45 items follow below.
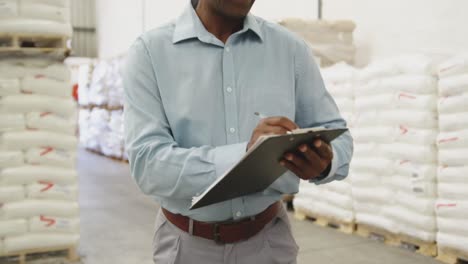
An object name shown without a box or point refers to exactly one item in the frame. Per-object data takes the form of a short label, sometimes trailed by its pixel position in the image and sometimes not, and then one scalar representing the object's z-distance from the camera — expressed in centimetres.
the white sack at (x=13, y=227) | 442
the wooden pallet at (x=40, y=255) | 455
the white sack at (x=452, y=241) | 420
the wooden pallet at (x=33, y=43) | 440
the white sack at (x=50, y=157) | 454
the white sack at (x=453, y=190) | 423
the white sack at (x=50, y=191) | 454
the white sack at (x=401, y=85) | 455
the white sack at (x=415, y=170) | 459
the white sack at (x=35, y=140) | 444
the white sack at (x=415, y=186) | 458
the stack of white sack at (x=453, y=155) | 422
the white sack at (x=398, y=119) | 457
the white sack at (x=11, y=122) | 443
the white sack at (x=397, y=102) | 456
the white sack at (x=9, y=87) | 444
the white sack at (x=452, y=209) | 420
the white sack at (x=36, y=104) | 446
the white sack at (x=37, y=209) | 444
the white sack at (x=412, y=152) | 459
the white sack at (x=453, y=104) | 421
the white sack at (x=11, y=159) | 443
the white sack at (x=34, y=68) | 449
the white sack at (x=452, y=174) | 424
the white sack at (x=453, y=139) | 424
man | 158
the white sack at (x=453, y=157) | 424
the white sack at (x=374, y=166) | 495
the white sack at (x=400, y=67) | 459
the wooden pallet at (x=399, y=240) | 466
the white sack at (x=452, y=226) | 422
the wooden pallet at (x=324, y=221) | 551
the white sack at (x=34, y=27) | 439
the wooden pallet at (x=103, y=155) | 1205
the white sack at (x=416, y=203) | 456
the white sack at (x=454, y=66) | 419
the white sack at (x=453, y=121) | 422
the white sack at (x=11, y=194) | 443
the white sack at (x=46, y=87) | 454
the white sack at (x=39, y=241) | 446
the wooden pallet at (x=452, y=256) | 428
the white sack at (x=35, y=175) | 444
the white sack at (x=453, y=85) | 420
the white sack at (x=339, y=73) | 546
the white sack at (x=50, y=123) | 454
